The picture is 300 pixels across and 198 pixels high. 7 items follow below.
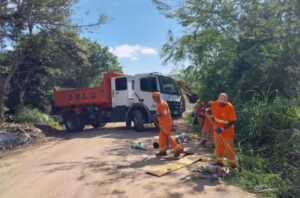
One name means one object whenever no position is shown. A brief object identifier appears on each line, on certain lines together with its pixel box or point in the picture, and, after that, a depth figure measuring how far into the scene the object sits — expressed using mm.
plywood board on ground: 8703
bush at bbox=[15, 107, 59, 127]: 20230
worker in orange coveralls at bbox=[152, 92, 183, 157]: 10516
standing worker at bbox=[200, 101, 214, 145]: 12719
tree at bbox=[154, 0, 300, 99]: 13234
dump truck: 17328
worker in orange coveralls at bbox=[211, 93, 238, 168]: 8883
